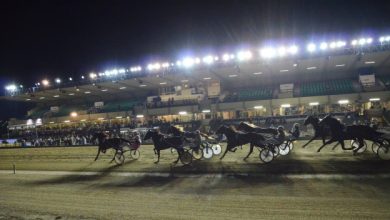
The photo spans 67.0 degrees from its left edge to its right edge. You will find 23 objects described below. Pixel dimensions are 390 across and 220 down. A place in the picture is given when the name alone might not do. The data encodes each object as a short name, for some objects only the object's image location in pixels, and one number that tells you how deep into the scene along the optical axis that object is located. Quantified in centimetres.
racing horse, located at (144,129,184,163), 1316
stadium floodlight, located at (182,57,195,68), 3426
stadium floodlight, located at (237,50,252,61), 3075
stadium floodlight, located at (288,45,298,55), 2912
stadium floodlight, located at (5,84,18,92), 4855
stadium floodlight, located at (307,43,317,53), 2912
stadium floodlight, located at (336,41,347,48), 2883
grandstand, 3039
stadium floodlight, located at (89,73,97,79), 4190
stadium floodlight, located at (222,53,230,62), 3209
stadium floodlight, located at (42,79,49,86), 4655
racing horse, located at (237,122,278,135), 1264
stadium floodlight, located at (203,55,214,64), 3316
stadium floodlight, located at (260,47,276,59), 2970
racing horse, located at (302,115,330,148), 1209
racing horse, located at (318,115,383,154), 1086
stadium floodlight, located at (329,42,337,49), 2898
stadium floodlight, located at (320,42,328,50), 2888
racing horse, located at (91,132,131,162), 1523
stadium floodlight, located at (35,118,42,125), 4728
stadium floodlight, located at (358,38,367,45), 2861
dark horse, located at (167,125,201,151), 1356
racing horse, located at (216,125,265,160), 1204
